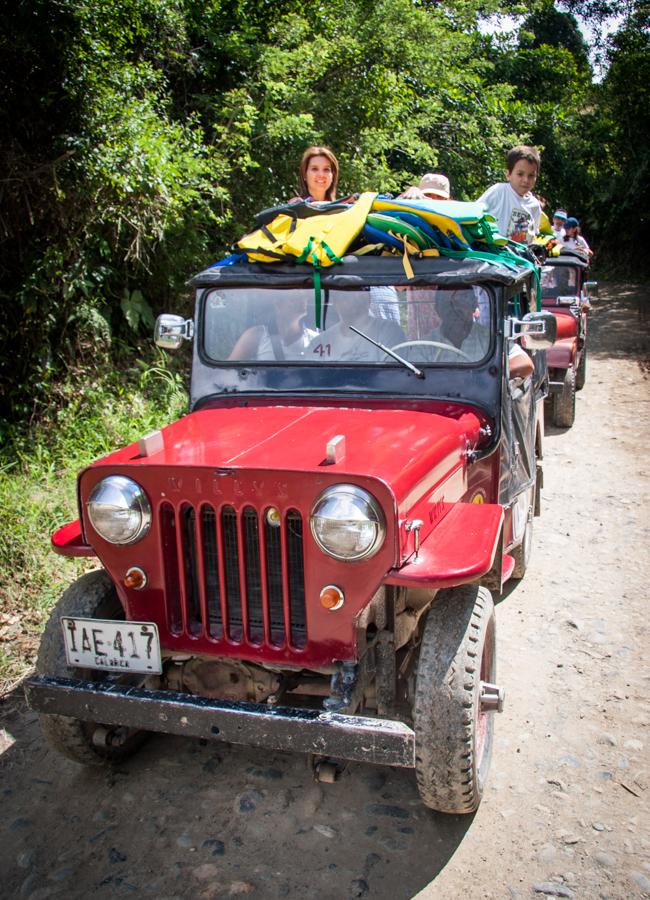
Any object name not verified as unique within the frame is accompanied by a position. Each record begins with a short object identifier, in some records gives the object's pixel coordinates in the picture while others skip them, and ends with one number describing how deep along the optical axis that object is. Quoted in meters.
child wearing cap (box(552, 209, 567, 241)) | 13.03
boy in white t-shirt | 5.86
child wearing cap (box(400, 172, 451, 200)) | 5.33
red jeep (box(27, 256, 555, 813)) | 2.65
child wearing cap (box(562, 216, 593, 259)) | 12.02
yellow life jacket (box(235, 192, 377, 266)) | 3.79
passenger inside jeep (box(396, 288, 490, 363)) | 3.67
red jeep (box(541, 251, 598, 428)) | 8.03
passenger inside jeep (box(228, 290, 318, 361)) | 3.86
